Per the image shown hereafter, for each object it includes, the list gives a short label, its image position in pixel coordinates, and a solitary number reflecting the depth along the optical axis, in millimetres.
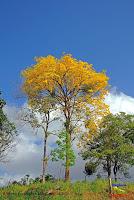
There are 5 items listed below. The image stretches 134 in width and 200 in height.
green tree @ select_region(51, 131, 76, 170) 21225
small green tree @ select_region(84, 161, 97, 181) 26144
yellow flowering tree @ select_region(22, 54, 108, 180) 24251
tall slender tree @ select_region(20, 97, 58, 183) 21978
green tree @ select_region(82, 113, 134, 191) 19616
